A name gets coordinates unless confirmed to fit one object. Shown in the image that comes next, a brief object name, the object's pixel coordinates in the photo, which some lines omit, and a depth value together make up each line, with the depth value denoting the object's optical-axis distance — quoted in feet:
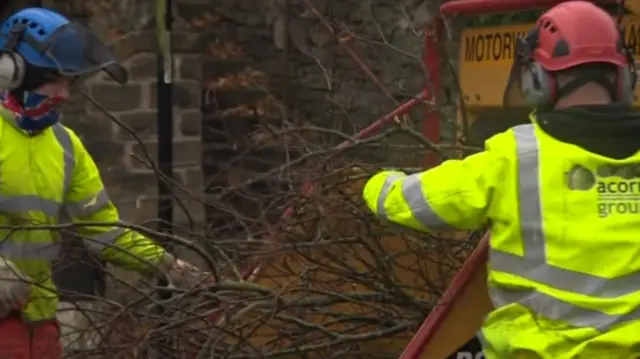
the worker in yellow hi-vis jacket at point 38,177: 28.48
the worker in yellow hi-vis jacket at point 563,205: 19.39
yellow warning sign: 28.78
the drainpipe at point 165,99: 49.70
